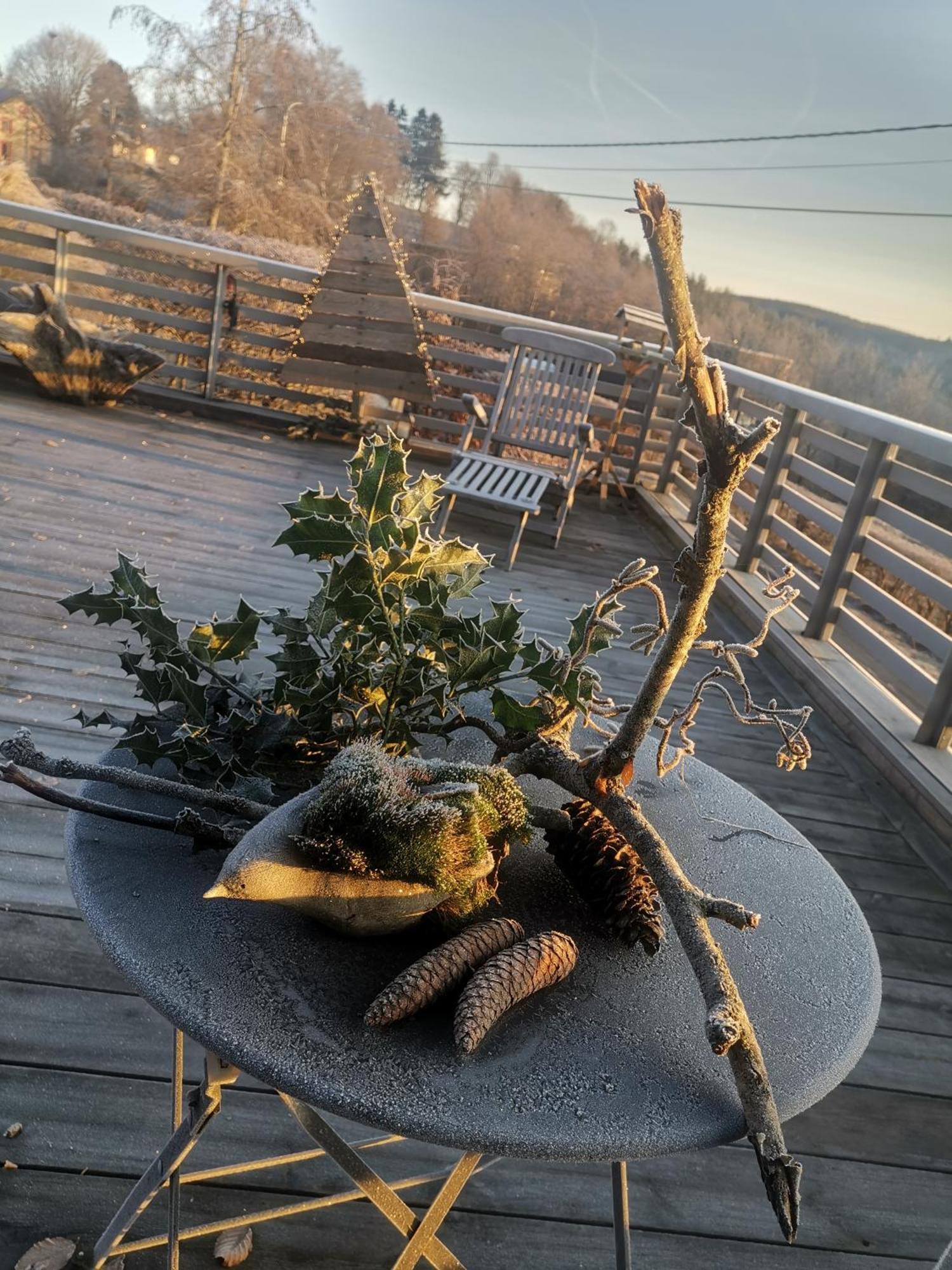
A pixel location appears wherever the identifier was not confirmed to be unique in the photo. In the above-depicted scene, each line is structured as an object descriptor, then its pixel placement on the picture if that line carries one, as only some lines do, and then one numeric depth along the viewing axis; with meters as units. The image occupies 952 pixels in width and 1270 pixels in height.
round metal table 0.60
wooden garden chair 5.22
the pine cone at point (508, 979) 0.63
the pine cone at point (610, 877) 0.79
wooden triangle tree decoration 6.00
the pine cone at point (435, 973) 0.63
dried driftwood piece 5.29
